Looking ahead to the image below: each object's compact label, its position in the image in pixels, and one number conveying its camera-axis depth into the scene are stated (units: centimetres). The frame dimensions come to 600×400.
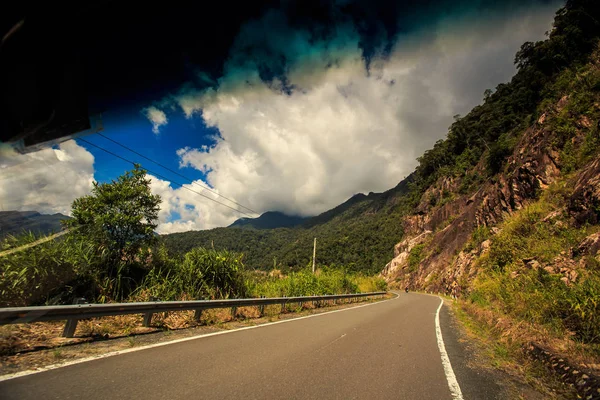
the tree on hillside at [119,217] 767
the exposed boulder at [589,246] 775
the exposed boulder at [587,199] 998
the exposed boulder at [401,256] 5744
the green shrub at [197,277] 804
